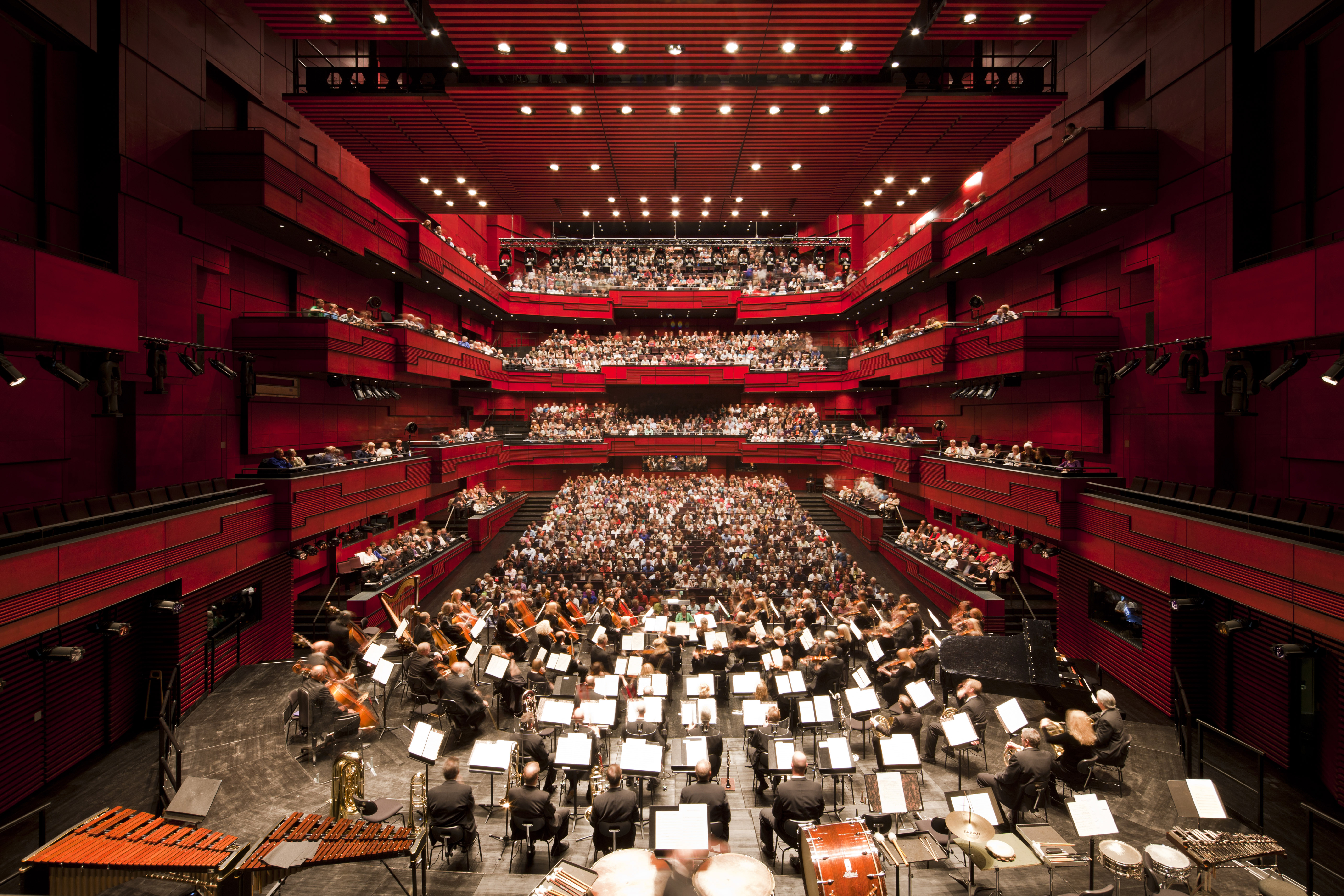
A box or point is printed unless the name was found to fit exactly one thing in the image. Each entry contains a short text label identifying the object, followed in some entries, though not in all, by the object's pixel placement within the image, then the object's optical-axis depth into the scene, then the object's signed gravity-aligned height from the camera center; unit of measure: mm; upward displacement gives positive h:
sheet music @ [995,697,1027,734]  7246 -3499
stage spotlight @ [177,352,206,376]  9805 +1306
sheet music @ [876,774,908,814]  6023 -3713
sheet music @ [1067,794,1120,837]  5375 -3564
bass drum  5180 -3874
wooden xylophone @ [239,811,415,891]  5555 -4048
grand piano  9328 -3732
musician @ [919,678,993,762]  8258 -3870
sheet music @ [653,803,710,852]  5062 -3473
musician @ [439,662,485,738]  8750 -3816
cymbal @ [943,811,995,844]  5449 -3724
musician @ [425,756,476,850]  6301 -3973
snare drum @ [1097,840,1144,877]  5305 -3873
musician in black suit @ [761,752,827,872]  6211 -3950
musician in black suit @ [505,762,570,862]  6234 -4042
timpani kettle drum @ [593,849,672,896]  4855 -3761
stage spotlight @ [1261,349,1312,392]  7180 +819
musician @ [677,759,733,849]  6152 -3795
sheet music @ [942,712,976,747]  7090 -3606
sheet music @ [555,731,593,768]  6551 -3542
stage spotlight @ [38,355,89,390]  7195 +871
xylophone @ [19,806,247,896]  5453 -4031
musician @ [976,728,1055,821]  6797 -3974
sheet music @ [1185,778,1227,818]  5664 -3587
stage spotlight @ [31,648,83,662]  7559 -2775
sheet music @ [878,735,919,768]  6633 -3609
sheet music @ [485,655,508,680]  8844 -3502
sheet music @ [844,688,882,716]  7781 -3550
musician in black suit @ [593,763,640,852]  6094 -3887
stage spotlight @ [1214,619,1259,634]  8250 -2697
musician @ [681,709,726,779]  7512 -4044
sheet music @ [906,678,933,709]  8312 -3687
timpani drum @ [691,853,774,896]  4762 -3687
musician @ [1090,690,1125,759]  7590 -3831
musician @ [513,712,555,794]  7355 -3927
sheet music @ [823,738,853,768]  6703 -3670
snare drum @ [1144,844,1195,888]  5320 -3979
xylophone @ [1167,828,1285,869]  5648 -4106
